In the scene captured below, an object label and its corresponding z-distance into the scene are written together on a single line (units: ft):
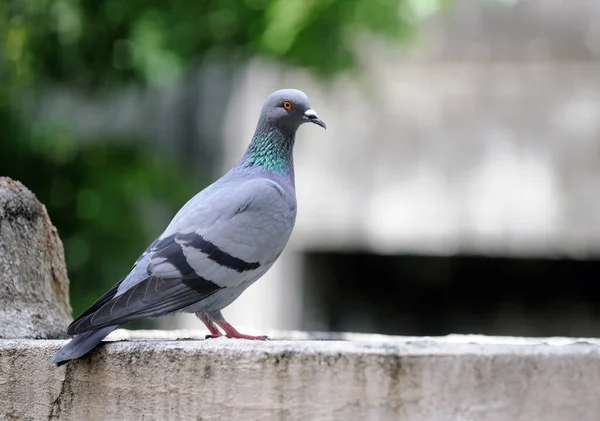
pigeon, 22.06
